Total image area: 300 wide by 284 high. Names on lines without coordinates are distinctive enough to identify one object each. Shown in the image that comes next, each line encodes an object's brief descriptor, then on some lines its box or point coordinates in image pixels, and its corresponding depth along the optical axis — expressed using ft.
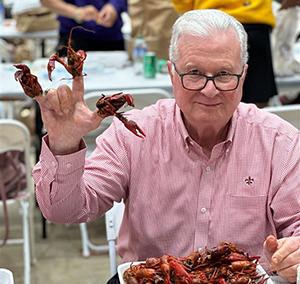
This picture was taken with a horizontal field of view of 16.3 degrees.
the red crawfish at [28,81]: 7.37
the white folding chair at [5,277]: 7.53
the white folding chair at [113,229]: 10.84
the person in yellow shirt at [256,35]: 18.52
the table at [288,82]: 20.79
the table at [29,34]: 29.03
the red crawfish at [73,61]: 7.58
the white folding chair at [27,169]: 15.36
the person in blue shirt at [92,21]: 21.70
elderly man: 9.03
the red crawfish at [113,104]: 7.64
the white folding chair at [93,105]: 16.35
